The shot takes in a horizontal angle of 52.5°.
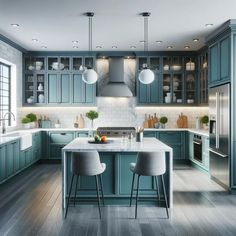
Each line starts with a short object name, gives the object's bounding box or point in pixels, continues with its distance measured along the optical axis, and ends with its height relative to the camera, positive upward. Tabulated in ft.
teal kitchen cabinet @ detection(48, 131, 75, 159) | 20.07 -2.01
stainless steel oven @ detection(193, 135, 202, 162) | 17.65 -2.33
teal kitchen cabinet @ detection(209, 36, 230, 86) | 13.57 +3.36
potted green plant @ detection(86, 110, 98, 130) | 20.78 +0.18
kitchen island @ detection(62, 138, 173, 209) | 11.48 -3.04
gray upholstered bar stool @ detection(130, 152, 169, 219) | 10.09 -1.97
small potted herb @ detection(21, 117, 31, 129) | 19.90 -0.33
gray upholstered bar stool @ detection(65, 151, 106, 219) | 10.15 -1.97
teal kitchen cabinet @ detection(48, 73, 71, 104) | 20.87 +2.53
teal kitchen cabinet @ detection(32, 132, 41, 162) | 18.81 -2.29
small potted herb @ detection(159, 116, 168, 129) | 21.17 -0.27
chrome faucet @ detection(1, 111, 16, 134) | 17.02 -0.77
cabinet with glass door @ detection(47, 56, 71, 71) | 20.80 +4.72
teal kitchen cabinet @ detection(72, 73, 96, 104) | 20.85 +2.01
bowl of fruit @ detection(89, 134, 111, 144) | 12.24 -1.18
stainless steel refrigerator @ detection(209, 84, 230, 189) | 13.45 -0.99
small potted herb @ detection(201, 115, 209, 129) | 19.06 -0.24
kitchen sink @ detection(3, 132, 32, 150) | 16.36 -1.49
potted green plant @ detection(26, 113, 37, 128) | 20.63 -0.03
